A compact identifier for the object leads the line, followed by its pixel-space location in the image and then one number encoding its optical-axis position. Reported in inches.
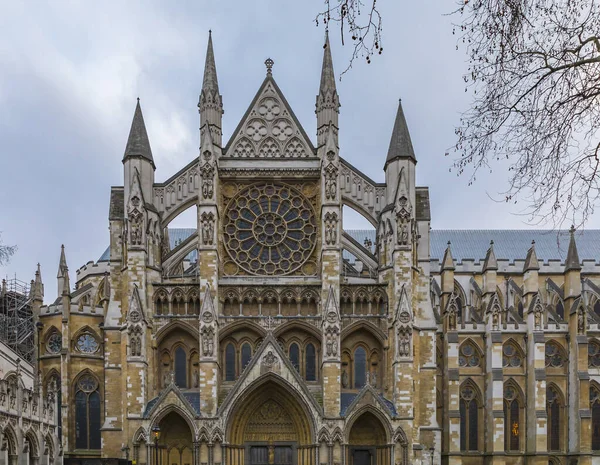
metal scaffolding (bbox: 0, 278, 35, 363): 1892.2
